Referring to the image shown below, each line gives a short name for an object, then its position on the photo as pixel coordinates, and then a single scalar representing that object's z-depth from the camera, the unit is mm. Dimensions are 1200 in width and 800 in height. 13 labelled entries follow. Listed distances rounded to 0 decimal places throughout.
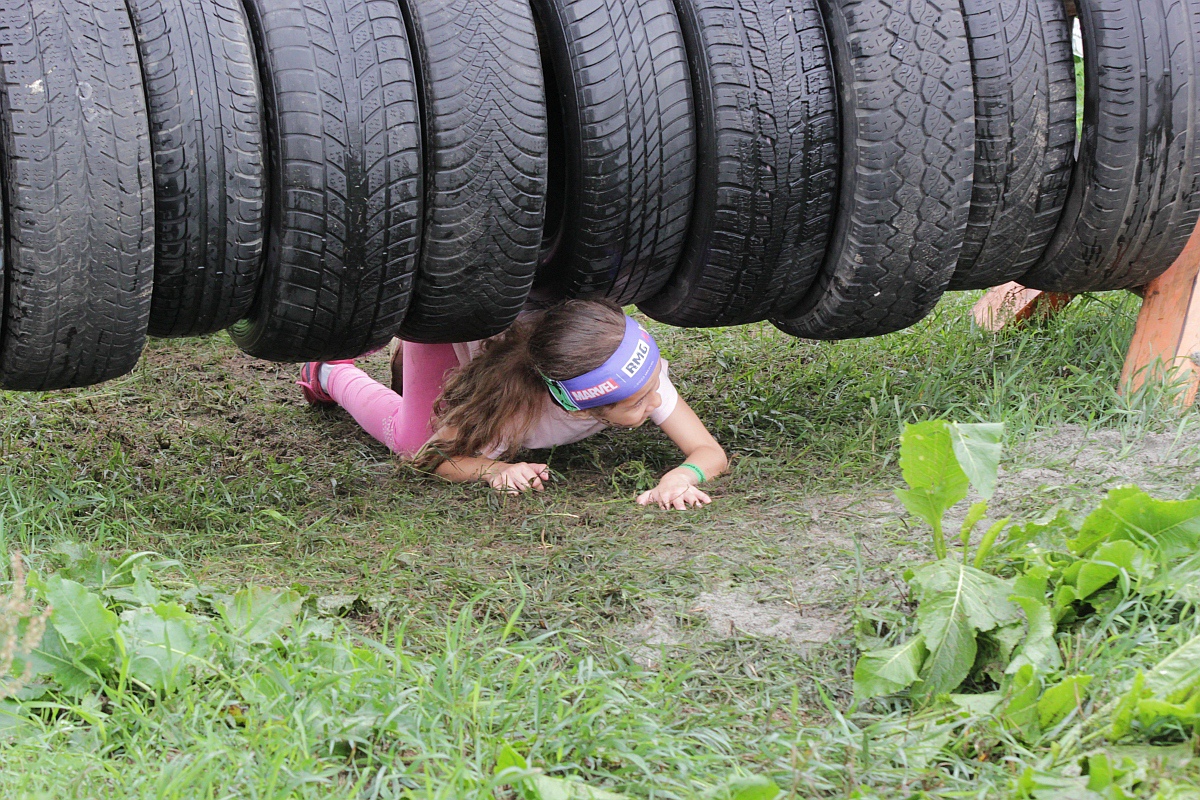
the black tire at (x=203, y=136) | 5301
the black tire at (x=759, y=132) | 6043
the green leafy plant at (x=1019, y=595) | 3939
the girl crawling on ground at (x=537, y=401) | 6766
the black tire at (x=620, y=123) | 5863
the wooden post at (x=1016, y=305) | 8523
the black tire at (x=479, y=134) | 5637
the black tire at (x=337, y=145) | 5453
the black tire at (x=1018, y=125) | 6258
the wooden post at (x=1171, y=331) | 7172
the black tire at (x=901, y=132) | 6055
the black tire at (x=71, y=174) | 5016
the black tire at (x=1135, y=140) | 6379
